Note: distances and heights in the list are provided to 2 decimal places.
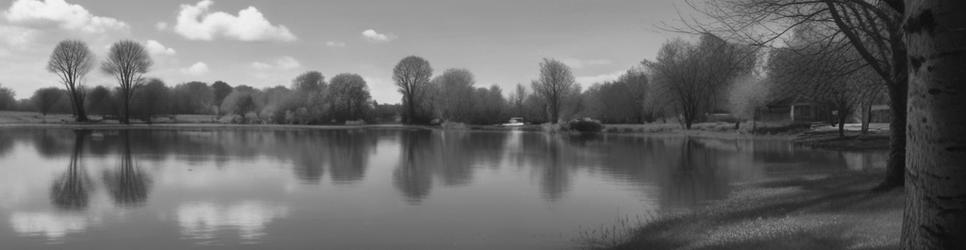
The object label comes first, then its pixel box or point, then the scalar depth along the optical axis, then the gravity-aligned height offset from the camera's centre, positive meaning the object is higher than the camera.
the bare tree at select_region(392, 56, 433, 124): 98.88 +7.08
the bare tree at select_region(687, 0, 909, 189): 12.58 +1.69
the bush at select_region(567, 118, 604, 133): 72.25 -0.85
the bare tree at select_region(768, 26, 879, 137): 15.40 +1.40
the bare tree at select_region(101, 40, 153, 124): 86.06 +8.07
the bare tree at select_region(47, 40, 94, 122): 81.50 +7.77
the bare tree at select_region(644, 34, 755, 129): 62.22 +4.18
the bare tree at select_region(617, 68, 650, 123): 82.62 +4.11
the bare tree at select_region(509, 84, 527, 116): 115.38 +3.70
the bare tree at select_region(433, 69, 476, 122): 94.31 +3.17
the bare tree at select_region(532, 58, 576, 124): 95.38 +5.65
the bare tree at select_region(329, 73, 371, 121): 99.75 +4.07
